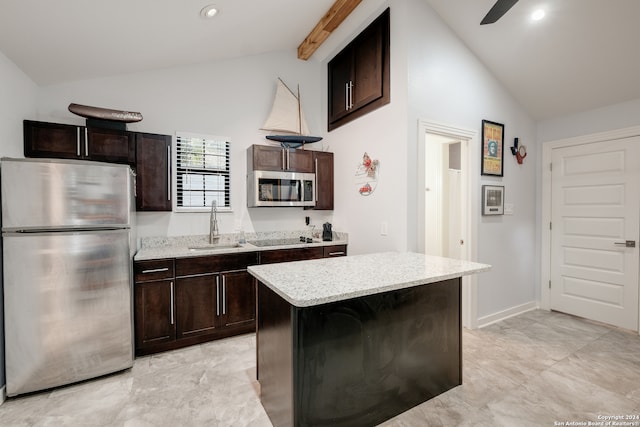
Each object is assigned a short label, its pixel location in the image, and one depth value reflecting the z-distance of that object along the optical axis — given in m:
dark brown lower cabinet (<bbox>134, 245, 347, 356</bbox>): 2.62
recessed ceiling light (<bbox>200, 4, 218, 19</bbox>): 2.35
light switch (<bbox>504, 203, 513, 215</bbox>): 3.47
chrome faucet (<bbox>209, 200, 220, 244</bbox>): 3.38
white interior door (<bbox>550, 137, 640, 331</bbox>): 3.13
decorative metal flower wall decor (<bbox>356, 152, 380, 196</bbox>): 3.11
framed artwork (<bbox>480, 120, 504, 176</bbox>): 3.27
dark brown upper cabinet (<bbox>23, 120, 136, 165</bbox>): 2.46
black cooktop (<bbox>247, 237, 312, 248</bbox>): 3.39
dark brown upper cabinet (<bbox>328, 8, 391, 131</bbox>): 2.94
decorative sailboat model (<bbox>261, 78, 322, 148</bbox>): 3.74
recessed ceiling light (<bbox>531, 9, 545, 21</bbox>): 2.58
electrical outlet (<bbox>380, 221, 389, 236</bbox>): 2.96
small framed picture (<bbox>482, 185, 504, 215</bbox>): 3.26
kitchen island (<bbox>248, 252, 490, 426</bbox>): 1.54
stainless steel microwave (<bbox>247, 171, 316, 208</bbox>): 3.40
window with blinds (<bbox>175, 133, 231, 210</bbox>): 3.31
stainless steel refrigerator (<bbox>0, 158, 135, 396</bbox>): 2.00
